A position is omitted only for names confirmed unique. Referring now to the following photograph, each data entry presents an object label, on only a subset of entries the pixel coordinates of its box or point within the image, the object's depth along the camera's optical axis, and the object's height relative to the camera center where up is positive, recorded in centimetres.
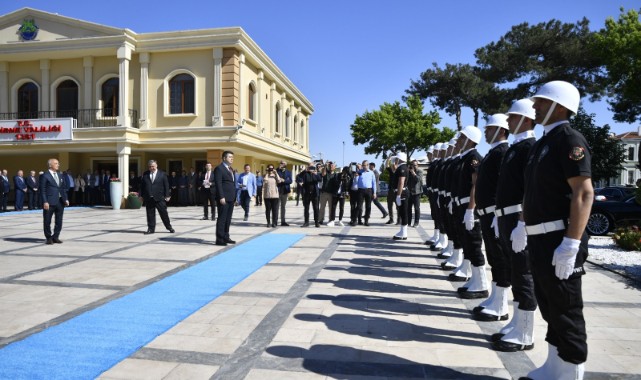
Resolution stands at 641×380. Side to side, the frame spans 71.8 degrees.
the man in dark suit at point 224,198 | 990 -6
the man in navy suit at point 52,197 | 983 -3
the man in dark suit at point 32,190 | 2108 +29
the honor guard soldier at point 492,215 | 468 -22
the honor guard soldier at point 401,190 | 1058 +13
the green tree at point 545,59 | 2977 +951
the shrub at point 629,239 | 920 -95
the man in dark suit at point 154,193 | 1146 +7
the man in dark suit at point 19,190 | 2069 +28
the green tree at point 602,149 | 2331 +240
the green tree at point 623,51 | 1842 +656
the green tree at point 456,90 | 3403 +892
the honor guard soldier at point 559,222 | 293 -19
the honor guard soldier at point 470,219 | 552 -30
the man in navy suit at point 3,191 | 2001 +22
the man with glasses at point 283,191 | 1399 +13
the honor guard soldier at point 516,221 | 390 -25
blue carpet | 350 -132
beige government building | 2186 +549
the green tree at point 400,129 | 4425 +686
